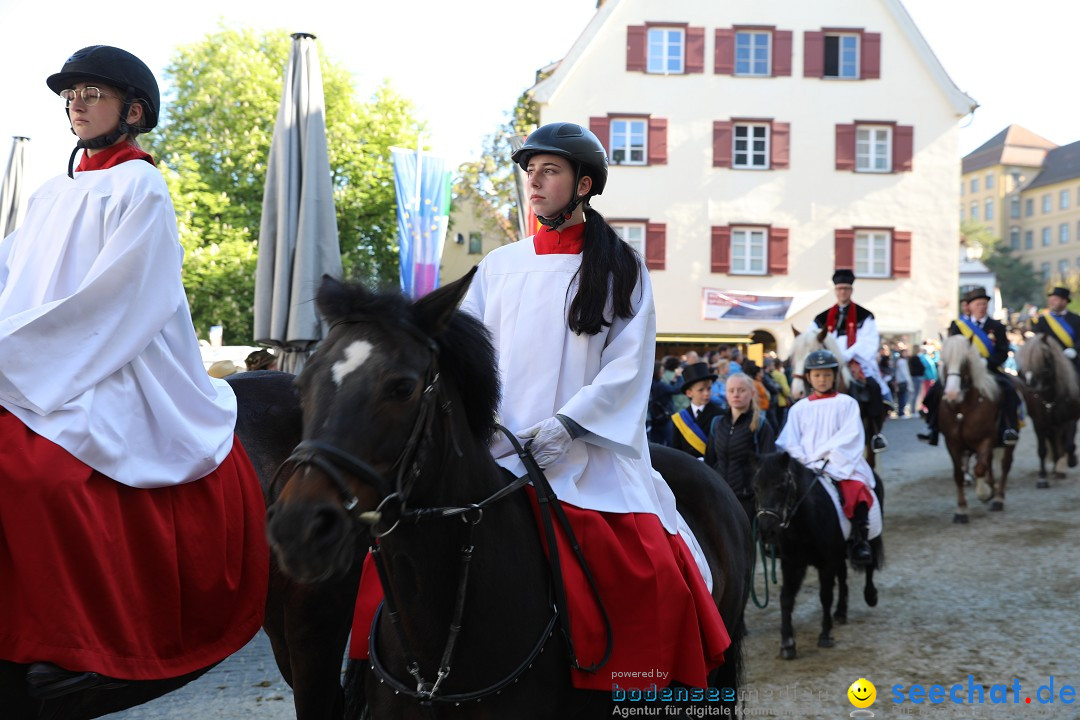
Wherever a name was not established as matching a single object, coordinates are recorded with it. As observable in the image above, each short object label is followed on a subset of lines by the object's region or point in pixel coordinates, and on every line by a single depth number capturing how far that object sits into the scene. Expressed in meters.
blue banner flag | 16.39
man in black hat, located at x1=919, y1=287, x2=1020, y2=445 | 13.10
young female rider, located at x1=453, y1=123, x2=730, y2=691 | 3.09
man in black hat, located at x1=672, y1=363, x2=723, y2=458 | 8.76
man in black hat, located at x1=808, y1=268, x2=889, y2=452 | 10.08
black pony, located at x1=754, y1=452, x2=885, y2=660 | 7.31
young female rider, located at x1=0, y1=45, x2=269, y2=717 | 2.87
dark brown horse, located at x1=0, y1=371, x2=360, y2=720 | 3.97
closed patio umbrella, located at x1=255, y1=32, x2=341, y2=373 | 8.20
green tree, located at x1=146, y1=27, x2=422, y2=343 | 27.20
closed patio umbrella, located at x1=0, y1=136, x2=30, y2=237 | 12.63
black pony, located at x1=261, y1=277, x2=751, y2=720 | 2.20
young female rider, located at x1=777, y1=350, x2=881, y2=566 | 7.82
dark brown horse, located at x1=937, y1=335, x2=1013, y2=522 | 12.53
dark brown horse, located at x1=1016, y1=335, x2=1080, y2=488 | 14.45
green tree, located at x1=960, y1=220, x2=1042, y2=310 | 75.75
